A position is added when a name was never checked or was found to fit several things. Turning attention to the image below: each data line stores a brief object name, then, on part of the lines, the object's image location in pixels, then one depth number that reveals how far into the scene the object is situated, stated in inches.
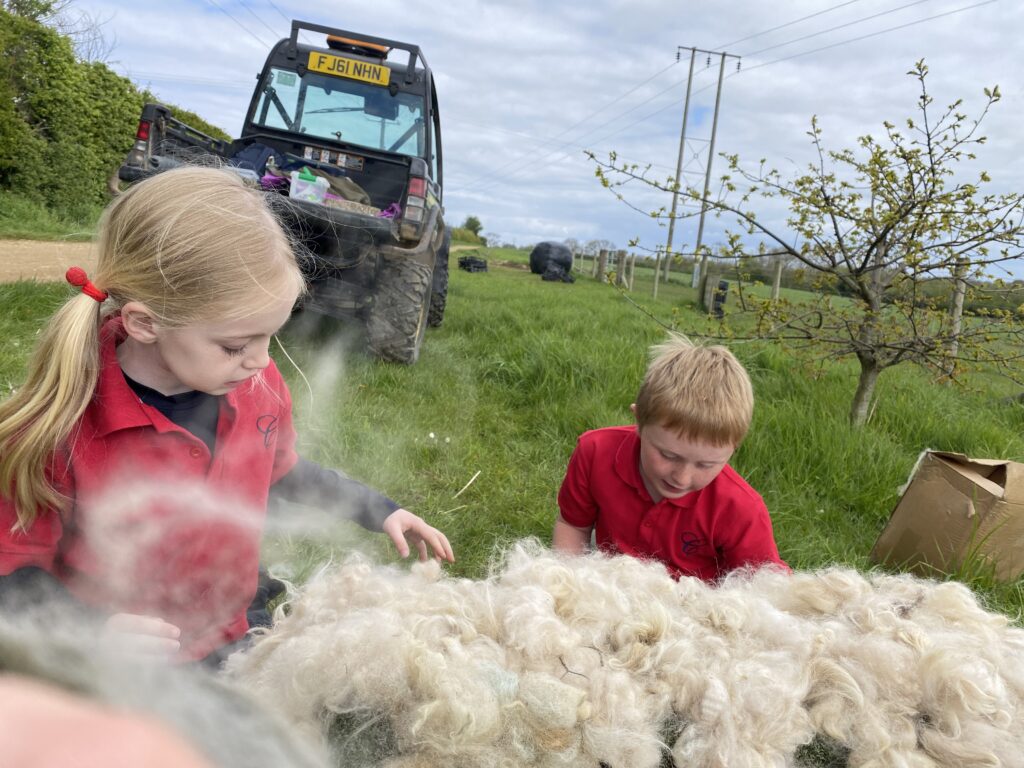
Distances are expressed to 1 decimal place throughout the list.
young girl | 53.9
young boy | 82.7
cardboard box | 103.0
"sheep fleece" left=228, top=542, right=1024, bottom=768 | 38.0
